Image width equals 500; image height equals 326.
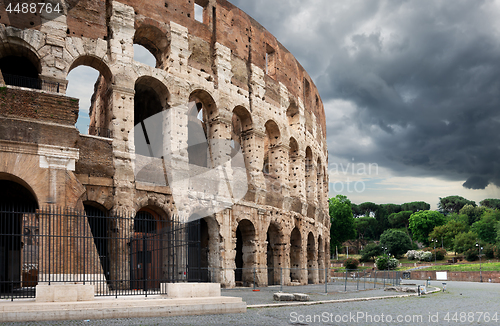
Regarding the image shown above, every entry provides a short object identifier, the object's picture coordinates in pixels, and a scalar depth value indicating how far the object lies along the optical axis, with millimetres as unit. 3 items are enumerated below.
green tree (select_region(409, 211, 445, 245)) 78188
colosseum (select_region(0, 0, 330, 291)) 12641
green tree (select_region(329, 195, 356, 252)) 62094
